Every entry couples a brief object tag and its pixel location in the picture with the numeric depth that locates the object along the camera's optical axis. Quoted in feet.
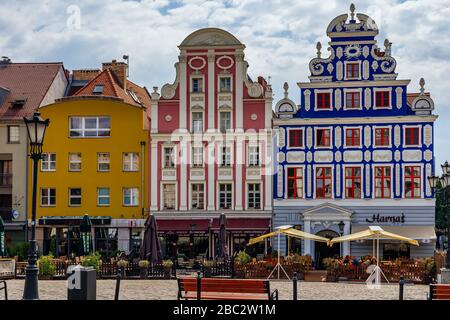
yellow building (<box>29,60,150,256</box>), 156.76
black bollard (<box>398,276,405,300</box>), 63.16
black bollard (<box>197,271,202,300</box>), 60.08
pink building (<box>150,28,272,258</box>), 151.53
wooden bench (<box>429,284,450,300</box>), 55.42
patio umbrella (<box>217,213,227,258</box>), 122.85
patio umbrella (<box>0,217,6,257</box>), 117.60
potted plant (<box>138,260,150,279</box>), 107.65
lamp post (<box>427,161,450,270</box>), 93.76
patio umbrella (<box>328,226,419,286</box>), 103.62
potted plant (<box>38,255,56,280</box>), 107.14
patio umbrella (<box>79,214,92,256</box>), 121.97
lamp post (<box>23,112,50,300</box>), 65.31
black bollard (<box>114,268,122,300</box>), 65.69
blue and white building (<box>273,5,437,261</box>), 145.79
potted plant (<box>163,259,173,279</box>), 107.55
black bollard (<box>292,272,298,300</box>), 66.93
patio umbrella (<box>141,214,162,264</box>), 112.37
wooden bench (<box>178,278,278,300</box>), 59.16
